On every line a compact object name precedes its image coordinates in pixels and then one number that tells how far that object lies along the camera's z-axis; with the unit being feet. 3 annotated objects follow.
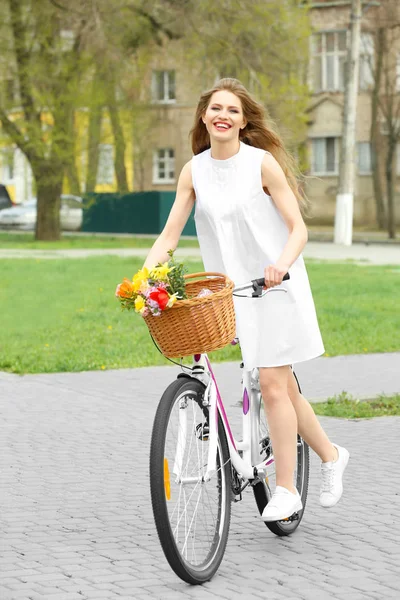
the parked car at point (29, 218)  155.84
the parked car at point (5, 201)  166.71
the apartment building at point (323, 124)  169.58
